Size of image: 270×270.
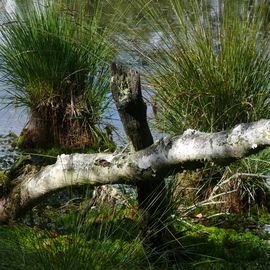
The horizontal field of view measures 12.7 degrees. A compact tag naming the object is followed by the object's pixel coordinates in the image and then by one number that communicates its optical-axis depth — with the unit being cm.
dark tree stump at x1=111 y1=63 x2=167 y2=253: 560
